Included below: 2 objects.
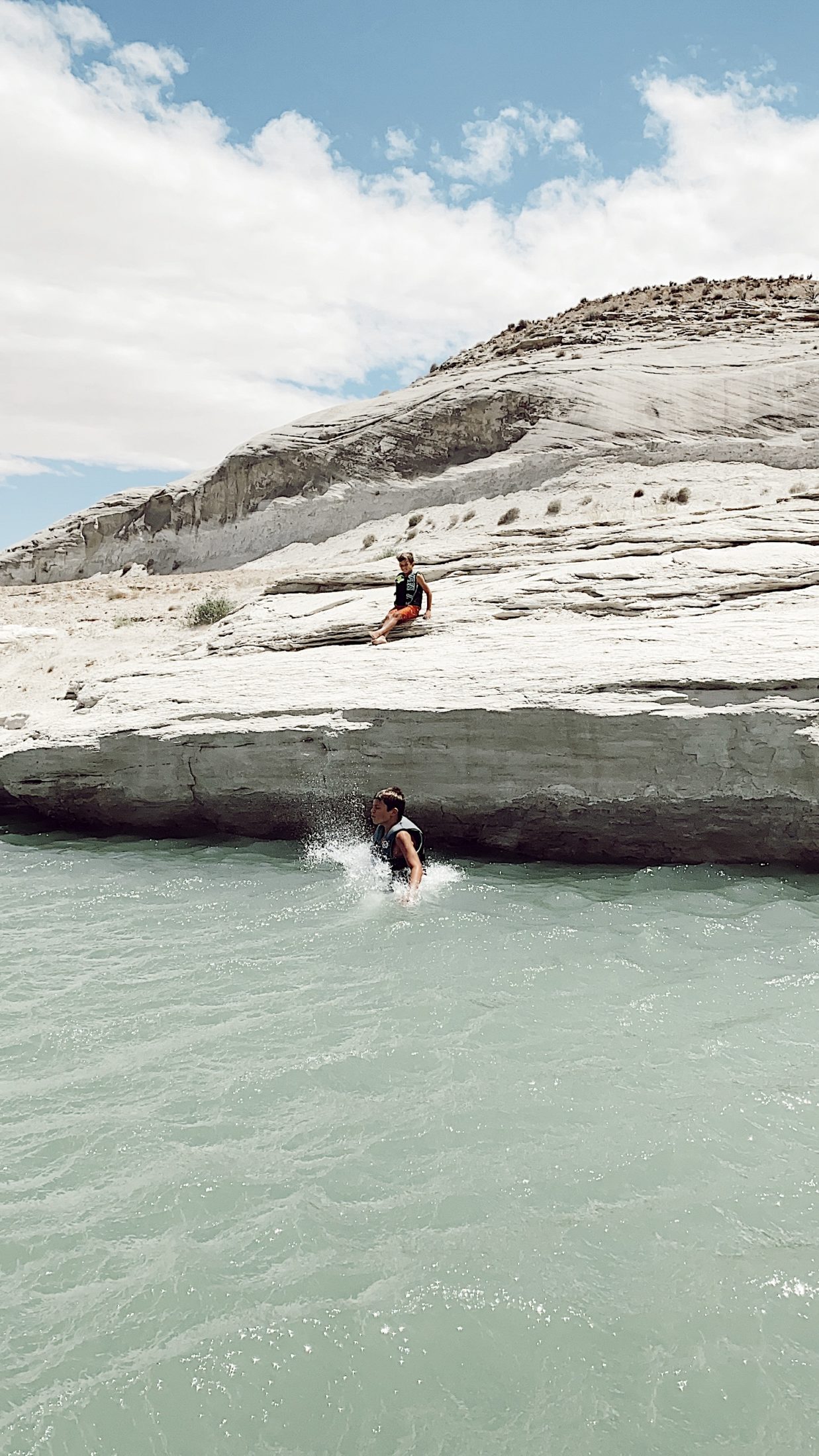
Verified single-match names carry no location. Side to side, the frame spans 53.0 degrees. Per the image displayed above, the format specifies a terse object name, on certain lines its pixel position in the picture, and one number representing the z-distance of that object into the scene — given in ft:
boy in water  22.44
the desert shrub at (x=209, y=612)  51.60
